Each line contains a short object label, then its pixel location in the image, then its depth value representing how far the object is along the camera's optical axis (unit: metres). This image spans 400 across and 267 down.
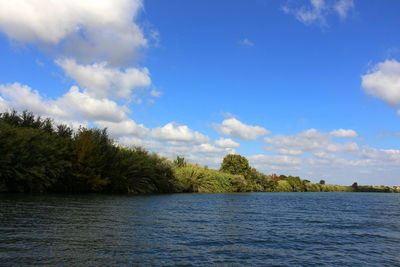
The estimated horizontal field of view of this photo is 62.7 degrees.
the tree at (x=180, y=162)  92.64
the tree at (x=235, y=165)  117.12
